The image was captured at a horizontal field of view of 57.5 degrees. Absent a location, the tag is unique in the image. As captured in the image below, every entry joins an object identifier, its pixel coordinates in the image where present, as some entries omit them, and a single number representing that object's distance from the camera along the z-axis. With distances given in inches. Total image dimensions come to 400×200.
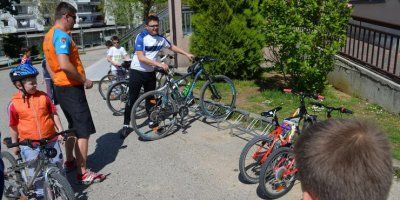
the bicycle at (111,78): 330.6
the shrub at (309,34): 272.5
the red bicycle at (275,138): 162.2
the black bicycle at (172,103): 235.0
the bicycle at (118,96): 293.3
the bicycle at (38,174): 136.0
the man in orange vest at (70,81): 156.9
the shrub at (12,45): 1573.6
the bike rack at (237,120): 233.8
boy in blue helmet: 143.4
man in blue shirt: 229.5
